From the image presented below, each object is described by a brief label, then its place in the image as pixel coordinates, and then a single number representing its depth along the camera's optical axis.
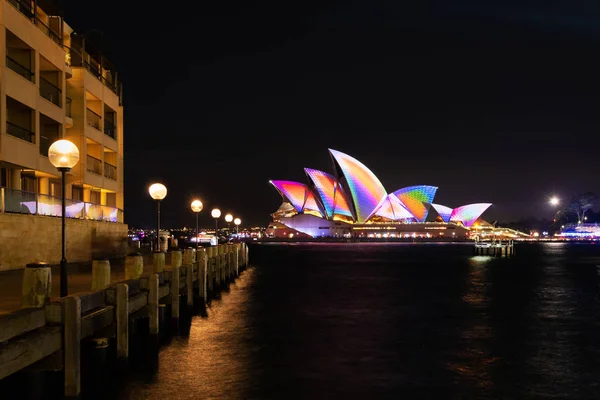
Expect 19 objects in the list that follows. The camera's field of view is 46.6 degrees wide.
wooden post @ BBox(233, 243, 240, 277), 40.62
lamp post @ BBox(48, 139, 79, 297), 14.01
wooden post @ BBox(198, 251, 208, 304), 25.03
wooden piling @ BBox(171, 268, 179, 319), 19.20
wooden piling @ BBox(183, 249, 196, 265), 23.17
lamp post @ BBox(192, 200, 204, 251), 35.24
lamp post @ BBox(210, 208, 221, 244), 43.45
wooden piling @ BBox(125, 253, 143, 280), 16.16
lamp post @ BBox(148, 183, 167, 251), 23.75
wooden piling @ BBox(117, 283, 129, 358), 13.05
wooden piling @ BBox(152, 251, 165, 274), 18.31
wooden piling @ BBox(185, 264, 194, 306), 22.24
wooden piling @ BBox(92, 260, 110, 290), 13.07
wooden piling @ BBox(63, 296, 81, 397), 10.36
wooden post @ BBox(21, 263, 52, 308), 10.23
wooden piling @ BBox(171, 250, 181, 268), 20.31
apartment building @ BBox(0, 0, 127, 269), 24.14
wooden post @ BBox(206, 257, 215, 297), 29.08
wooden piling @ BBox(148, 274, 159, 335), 15.89
